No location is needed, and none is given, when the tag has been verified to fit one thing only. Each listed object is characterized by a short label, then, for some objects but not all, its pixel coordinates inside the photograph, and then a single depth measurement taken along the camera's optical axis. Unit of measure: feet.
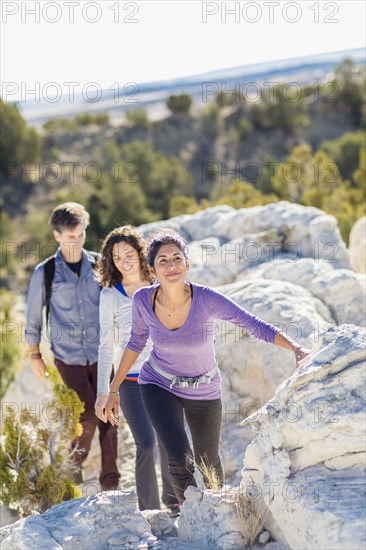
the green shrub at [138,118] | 120.59
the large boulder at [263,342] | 19.83
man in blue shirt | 16.89
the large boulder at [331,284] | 21.17
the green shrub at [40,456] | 16.31
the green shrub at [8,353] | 38.40
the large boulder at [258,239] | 26.03
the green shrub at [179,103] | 126.11
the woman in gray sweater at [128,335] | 14.99
